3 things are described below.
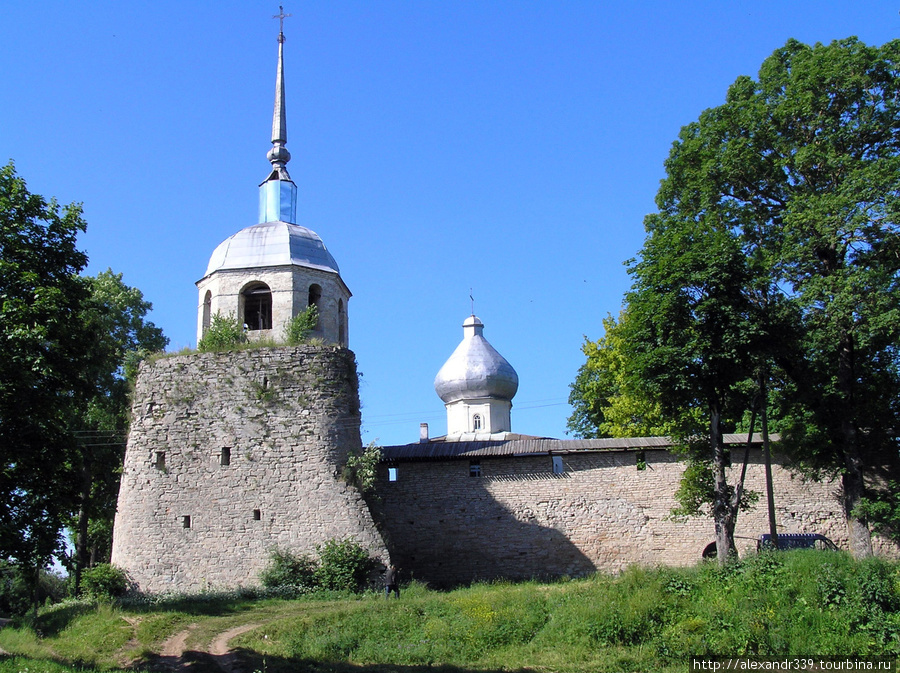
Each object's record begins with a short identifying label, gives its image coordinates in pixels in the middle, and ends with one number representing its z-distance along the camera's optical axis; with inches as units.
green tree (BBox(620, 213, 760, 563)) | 675.4
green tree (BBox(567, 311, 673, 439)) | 1038.4
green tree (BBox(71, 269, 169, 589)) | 941.8
